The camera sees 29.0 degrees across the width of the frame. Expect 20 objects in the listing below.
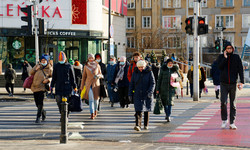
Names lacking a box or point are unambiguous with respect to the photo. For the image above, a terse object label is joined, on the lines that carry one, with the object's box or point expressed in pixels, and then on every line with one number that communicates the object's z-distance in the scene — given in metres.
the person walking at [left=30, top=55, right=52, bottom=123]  13.00
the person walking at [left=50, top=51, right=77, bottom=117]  12.50
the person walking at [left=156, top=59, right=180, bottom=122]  13.01
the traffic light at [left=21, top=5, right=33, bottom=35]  19.97
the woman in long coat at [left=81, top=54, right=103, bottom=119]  13.93
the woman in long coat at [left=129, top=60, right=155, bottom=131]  11.28
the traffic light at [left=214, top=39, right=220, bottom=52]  37.20
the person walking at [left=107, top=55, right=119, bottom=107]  17.13
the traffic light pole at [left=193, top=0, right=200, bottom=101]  20.34
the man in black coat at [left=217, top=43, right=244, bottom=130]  11.40
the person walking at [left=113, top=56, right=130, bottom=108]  16.67
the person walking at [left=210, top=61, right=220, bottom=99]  21.28
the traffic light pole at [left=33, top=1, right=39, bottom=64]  22.15
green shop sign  42.47
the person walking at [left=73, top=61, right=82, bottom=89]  18.39
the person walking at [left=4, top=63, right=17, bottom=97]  23.59
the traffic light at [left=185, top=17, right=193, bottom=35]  20.21
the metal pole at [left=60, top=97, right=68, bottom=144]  9.33
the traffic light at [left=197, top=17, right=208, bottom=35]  20.05
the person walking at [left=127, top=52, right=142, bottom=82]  15.34
